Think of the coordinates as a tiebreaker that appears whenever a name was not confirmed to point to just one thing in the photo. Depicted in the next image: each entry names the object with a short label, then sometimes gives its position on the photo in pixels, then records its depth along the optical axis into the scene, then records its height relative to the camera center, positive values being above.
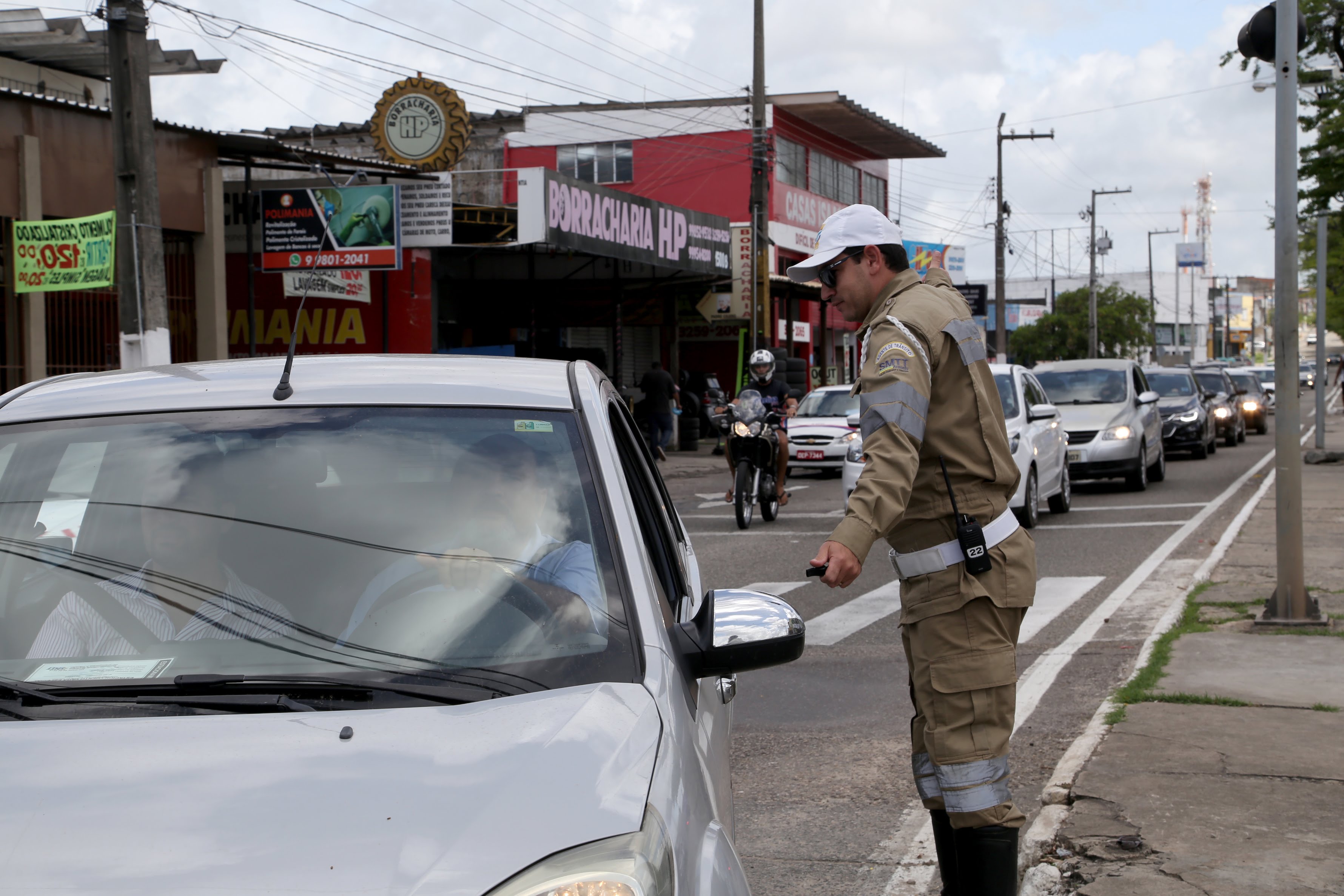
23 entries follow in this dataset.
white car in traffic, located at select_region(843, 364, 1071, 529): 14.23 -0.77
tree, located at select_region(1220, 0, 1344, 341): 21.64 +4.35
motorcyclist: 14.77 -0.18
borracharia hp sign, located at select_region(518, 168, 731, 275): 21.53 +2.85
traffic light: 8.27 +2.07
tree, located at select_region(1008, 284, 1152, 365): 74.75 +2.53
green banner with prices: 14.20 +1.44
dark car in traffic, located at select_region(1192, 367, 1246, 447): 30.53 -0.70
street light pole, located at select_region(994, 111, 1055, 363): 43.78 +3.41
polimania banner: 20.61 +2.42
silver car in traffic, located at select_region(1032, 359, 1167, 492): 18.28 -0.61
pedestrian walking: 24.92 -0.31
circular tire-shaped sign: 22.33 +4.23
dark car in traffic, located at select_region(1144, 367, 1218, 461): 24.97 -0.71
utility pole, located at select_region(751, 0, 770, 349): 27.27 +3.70
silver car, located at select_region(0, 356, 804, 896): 1.99 -0.52
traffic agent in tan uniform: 3.42 -0.44
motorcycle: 14.61 -0.70
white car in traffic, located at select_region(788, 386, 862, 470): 22.19 -1.02
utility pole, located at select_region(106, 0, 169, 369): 13.02 +1.68
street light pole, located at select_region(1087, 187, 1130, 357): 61.78 +3.64
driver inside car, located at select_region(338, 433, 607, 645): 2.73 -0.36
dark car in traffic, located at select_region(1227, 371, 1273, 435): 36.31 -0.74
